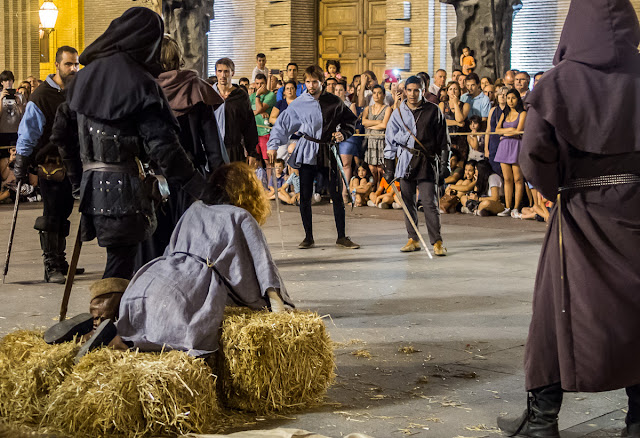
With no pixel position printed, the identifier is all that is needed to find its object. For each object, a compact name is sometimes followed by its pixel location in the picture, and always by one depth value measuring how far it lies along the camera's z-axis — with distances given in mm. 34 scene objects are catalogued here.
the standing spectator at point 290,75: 17531
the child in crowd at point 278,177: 14125
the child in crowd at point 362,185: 15867
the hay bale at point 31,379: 4758
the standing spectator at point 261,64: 19484
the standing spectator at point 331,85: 16312
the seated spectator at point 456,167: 15089
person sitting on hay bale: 5113
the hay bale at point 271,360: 5012
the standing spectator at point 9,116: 16969
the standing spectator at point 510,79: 15266
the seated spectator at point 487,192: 14281
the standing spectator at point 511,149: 14062
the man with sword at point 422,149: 10742
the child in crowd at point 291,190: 16188
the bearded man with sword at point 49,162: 8562
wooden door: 23125
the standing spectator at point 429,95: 15633
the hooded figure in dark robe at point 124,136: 5836
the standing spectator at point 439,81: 17094
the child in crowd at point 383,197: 15414
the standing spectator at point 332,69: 18606
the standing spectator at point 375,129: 16047
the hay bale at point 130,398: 4500
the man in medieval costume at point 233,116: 10094
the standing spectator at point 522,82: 14664
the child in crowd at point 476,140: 14891
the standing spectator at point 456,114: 15188
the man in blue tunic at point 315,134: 11211
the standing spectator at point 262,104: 17125
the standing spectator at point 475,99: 15625
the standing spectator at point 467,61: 18297
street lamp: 21734
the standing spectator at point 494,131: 14523
